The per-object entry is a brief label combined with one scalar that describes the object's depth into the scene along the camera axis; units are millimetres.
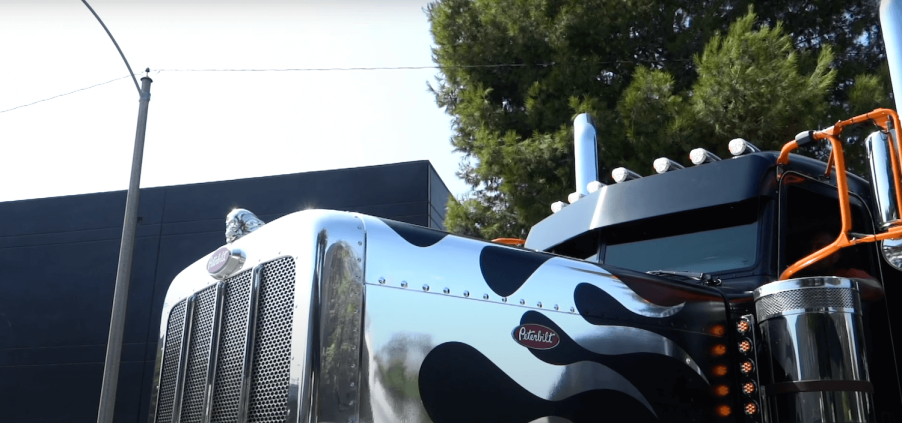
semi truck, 2602
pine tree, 10641
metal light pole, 9289
